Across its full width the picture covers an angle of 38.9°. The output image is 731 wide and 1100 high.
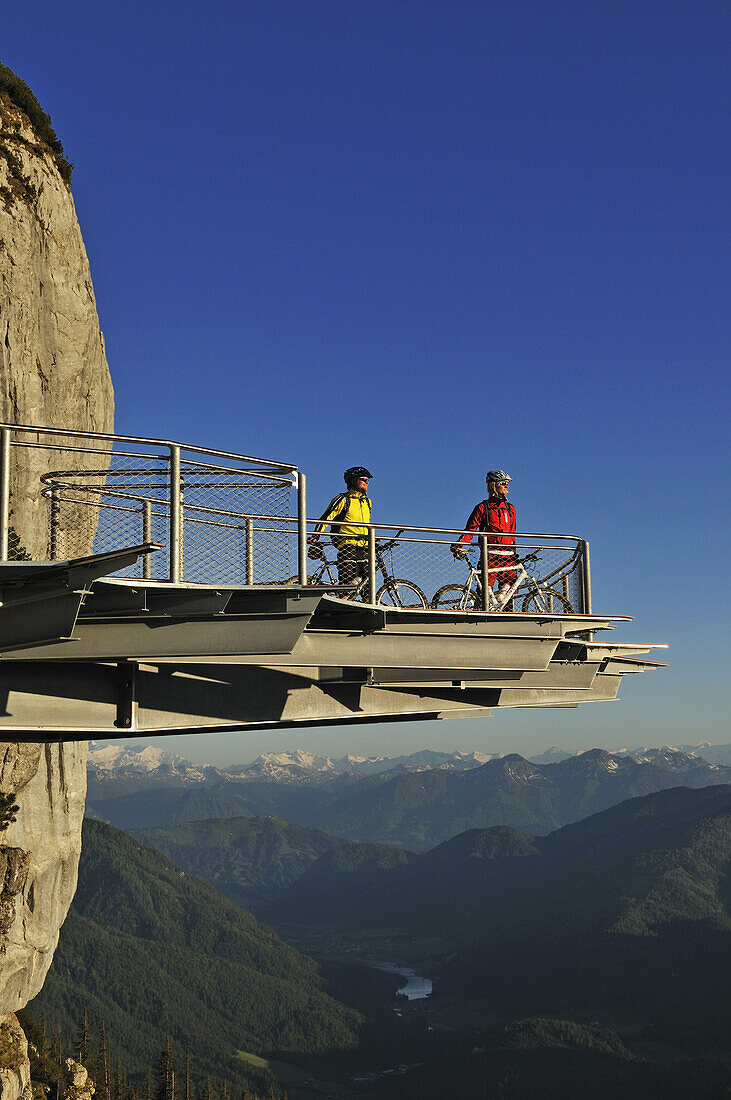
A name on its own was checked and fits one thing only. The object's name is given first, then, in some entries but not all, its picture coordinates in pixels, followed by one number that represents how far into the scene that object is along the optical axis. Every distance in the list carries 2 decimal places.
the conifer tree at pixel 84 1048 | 150.77
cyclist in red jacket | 17.70
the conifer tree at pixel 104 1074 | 122.69
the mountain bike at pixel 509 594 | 17.05
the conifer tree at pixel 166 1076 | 157.50
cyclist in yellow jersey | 15.40
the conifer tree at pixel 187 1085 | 179.01
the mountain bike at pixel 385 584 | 14.82
